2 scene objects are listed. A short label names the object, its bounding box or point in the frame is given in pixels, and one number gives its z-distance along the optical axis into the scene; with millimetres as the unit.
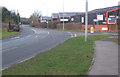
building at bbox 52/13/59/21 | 73795
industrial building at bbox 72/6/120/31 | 33756
